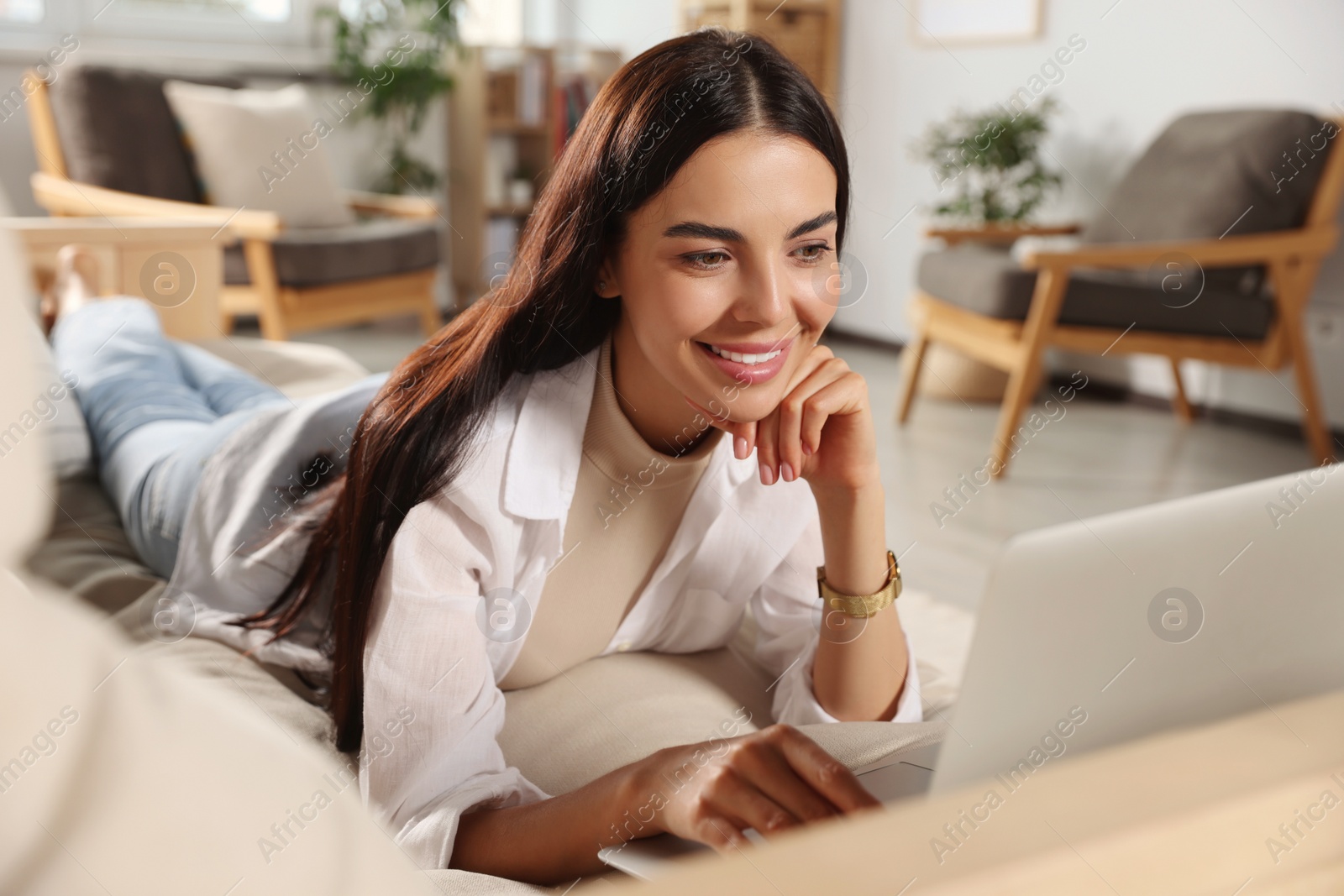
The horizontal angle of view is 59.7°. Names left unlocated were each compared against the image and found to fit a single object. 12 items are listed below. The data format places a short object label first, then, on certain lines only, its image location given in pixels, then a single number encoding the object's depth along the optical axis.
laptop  0.49
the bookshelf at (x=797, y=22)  4.69
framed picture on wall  4.12
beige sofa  0.91
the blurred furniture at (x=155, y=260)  2.11
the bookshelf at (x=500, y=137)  5.09
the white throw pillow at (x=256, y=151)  3.80
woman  0.90
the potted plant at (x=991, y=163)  3.89
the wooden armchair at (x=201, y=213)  3.41
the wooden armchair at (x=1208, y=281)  3.07
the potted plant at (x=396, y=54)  4.73
